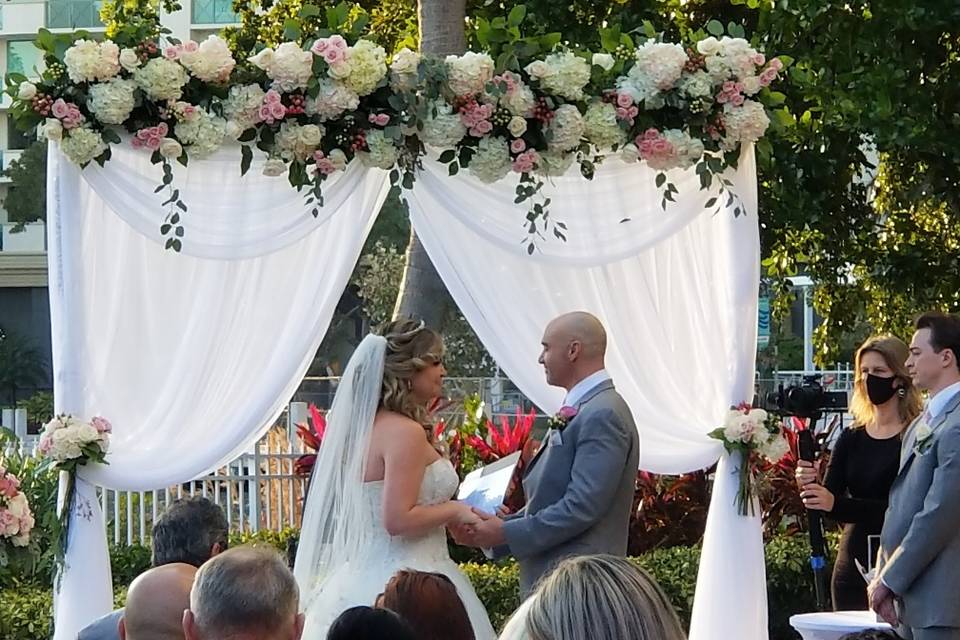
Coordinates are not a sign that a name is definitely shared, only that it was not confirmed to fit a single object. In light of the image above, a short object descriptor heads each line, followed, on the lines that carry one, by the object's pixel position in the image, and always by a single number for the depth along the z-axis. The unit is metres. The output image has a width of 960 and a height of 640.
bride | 9.40
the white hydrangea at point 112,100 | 9.96
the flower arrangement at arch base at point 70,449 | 10.27
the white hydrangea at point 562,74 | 10.55
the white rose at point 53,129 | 9.98
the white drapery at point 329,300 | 10.61
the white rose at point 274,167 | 10.47
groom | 9.45
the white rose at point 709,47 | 10.71
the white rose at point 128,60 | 10.08
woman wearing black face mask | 10.98
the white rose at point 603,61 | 10.90
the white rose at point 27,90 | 10.00
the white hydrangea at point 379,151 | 10.39
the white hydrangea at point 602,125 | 10.62
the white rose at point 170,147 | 10.19
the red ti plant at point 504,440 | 17.08
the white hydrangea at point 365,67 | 10.25
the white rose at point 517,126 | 10.46
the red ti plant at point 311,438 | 16.51
